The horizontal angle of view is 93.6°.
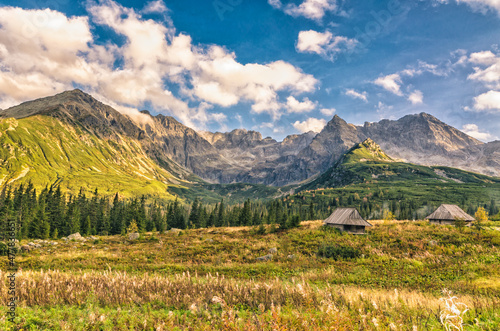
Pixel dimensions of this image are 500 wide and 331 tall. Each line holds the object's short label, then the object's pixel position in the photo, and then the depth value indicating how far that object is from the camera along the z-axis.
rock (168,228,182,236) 52.54
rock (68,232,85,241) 47.13
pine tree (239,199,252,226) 103.04
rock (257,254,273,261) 23.92
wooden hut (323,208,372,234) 39.42
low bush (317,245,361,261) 23.88
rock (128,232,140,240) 48.18
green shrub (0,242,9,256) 30.25
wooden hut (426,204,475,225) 45.60
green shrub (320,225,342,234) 39.12
